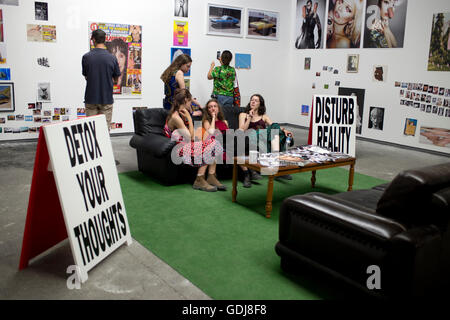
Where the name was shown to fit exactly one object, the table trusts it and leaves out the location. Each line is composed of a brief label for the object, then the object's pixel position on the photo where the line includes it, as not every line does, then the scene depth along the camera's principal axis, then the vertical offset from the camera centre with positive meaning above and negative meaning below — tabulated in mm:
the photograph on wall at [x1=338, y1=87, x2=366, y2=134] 8109 -231
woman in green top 7176 +64
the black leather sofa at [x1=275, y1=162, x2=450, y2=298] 2111 -770
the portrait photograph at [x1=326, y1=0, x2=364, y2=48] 7977 +1266
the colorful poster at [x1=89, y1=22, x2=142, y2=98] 7312 +530
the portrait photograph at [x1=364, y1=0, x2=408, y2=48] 7328 +1176
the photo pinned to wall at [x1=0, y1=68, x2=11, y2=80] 6453 +87
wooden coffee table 3842 -772
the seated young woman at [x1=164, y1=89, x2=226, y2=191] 4664 -651
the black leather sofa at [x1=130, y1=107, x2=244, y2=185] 4711 -758
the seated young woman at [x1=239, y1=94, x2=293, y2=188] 5098 -438
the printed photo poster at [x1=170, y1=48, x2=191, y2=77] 7996 +611
